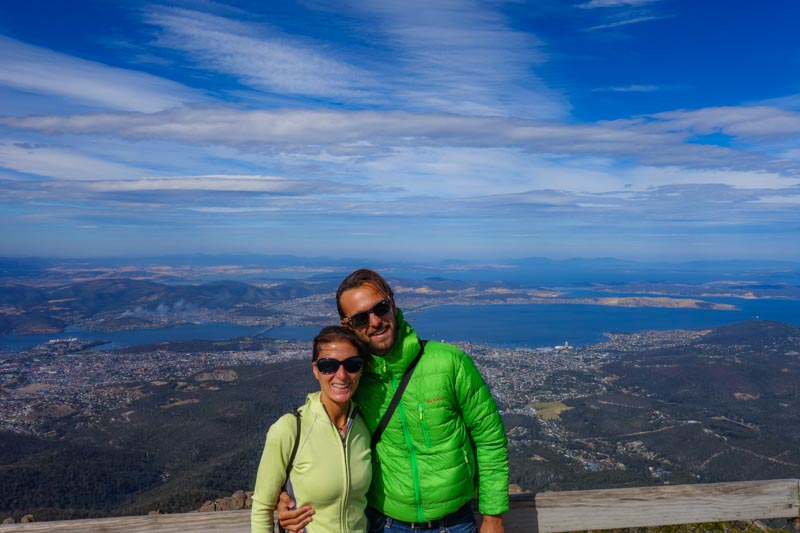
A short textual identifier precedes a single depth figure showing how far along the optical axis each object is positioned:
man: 3.35
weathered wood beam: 3.59
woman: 3.03
